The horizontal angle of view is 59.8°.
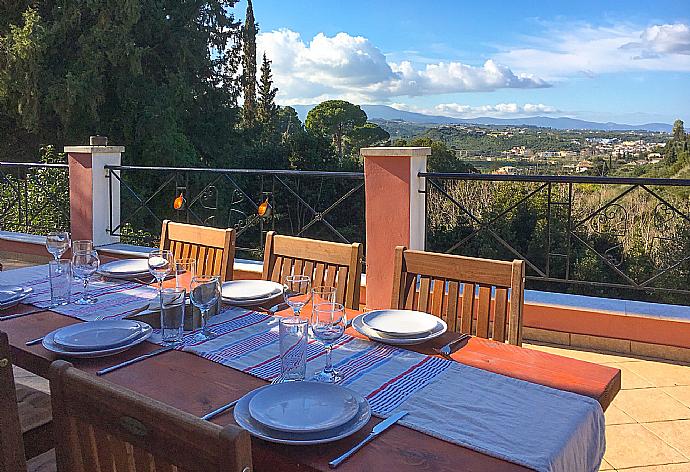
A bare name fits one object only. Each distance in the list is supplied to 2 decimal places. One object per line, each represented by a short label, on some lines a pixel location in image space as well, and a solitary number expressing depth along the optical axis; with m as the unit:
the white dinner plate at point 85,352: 1.40
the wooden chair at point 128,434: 0.71
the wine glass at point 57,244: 2.01
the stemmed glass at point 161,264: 1.76
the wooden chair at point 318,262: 2.07
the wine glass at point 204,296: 1.58
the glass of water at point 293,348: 1.28
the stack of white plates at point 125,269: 2.19
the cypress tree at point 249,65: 16.42
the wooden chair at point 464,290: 1.71
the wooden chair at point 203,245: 2.39
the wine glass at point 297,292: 1.52
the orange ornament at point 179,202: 4.67
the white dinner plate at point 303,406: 1.06
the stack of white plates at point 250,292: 1.86
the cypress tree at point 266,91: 23.53
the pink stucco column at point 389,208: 3.34
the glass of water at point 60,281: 1.85
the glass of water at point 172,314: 1.50
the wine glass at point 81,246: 1.95
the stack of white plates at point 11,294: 1.80
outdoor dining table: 0.98
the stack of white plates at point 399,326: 1.51
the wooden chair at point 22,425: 1.16
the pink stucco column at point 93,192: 4.67
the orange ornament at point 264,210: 4.41
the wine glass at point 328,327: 1.32
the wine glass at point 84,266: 1.90
